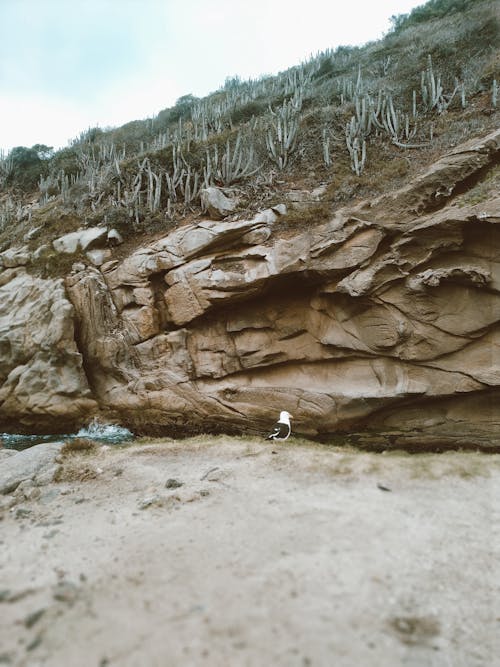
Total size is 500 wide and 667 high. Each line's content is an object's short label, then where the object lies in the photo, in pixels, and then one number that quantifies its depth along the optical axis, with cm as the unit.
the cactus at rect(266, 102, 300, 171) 1669
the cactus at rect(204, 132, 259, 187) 1652
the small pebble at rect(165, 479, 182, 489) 692
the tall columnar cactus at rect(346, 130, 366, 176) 1442
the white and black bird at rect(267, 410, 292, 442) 995
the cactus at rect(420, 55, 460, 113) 1566
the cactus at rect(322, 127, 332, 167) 1554
